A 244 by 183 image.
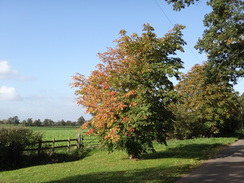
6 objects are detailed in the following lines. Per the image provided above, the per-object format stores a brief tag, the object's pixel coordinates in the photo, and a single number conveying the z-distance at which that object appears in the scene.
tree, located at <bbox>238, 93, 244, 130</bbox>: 67.44
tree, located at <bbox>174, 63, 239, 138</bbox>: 27.95
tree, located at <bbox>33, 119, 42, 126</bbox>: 89.81
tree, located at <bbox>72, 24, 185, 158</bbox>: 11.84
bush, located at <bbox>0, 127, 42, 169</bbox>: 15.73
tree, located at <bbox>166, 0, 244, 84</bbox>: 14.26
